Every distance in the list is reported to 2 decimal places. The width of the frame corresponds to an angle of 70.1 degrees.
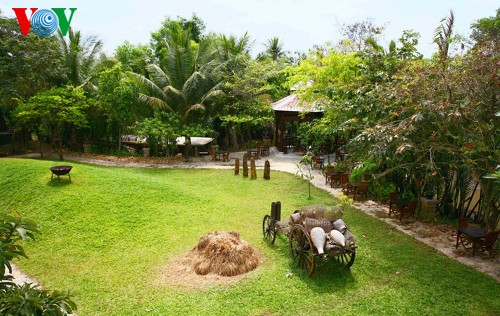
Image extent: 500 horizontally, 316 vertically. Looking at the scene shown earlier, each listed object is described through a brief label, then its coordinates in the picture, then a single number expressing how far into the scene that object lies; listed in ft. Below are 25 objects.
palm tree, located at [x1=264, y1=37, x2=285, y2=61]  90.07
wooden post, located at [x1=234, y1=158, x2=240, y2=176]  47.78
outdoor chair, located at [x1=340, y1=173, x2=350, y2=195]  39.02
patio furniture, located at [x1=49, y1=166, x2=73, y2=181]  35.17
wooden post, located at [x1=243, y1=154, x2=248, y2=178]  46.39
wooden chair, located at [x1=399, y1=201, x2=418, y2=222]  30.40
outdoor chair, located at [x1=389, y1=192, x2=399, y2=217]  31.68
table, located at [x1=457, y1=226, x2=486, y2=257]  22.91
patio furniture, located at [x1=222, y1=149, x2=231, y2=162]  57.98
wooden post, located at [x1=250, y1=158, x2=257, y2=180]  45.78
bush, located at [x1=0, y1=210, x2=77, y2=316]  7.77
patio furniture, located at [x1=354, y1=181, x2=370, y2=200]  37.11
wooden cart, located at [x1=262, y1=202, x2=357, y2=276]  20.53
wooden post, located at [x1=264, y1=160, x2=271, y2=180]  45.29
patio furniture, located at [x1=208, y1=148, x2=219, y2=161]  58.43
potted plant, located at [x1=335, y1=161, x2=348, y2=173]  44.12
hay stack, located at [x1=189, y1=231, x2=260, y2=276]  21.71
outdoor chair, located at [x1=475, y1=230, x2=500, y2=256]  23.11
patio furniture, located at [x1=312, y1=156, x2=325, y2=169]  50.65
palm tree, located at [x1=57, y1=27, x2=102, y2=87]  61.00
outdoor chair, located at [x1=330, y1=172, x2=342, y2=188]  41.14
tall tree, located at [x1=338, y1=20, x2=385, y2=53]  62.54
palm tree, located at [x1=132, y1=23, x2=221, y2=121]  56.95
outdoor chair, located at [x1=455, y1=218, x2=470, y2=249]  25.91
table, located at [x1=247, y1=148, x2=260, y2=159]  59.28
